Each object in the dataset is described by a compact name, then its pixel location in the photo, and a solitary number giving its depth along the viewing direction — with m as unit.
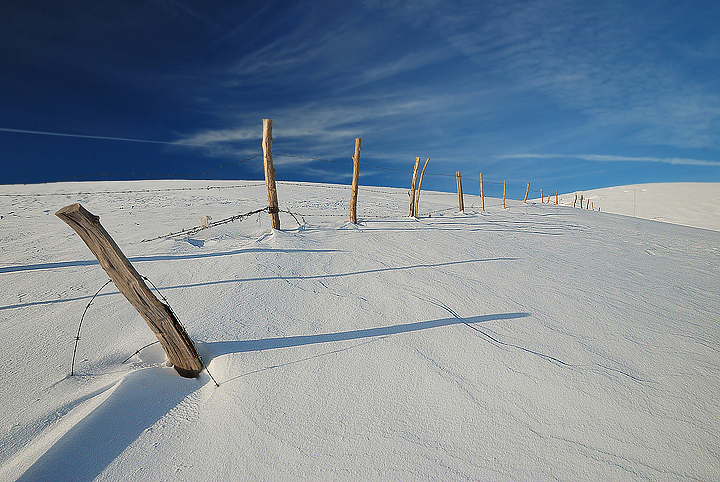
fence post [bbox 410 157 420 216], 10.83
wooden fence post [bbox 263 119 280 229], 6.70
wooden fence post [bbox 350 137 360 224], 8.55
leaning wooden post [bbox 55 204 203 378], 2.25
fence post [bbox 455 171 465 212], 13.80
